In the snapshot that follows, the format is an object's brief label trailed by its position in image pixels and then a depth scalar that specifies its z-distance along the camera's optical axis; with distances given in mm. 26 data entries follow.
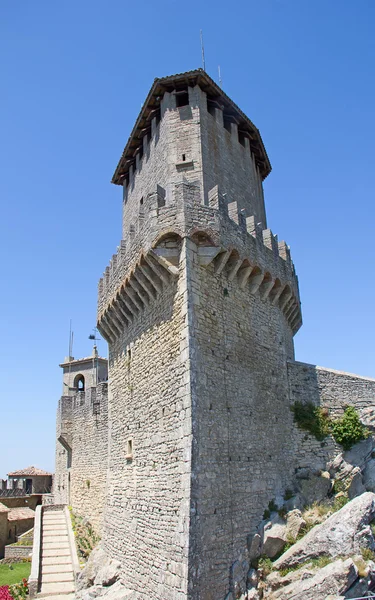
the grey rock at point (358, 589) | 9141
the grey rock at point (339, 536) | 10008
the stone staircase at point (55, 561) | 15203
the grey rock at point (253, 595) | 9805
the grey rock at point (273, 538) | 10633
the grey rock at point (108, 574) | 12332
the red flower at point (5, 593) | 14405
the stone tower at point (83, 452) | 18969
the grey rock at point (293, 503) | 11618
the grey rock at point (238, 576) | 9623
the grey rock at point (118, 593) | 11008
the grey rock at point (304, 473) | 12914
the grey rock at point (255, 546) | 10375
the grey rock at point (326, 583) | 9148
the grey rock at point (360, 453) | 13312
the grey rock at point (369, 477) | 13041
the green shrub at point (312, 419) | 13664
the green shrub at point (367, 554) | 9844
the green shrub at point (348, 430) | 13562
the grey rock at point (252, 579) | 10019
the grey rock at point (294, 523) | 11000
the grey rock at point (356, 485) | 12648
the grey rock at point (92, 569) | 13500
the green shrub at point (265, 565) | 10273
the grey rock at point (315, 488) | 12309
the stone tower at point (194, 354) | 9750
